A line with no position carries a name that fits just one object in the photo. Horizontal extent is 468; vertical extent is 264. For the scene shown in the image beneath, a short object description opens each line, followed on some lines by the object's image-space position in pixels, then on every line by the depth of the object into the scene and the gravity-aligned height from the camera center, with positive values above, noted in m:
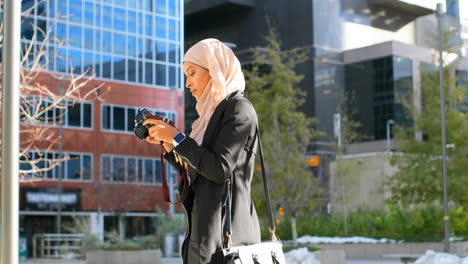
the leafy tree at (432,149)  25.95 +0.25
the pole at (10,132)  3.49 +0.15
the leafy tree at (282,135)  22.92 +0.81
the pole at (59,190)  38.44 -1.71
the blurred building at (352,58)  35.44 +5.33
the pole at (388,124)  39.13 +1.82
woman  2.35 +0.03
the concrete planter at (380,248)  24.08 -3.21
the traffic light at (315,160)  31.49 -0.12
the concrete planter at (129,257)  20.71 -2.89
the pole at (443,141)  22.38 +0.48
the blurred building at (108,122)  36.50 +2.24
